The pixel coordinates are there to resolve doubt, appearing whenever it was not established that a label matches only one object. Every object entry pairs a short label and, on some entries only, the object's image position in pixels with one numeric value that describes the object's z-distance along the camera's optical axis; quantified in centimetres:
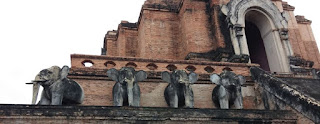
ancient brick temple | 784
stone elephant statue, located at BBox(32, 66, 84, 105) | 852
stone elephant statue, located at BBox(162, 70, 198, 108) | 932
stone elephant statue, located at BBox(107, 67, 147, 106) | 914
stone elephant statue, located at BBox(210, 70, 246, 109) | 970
